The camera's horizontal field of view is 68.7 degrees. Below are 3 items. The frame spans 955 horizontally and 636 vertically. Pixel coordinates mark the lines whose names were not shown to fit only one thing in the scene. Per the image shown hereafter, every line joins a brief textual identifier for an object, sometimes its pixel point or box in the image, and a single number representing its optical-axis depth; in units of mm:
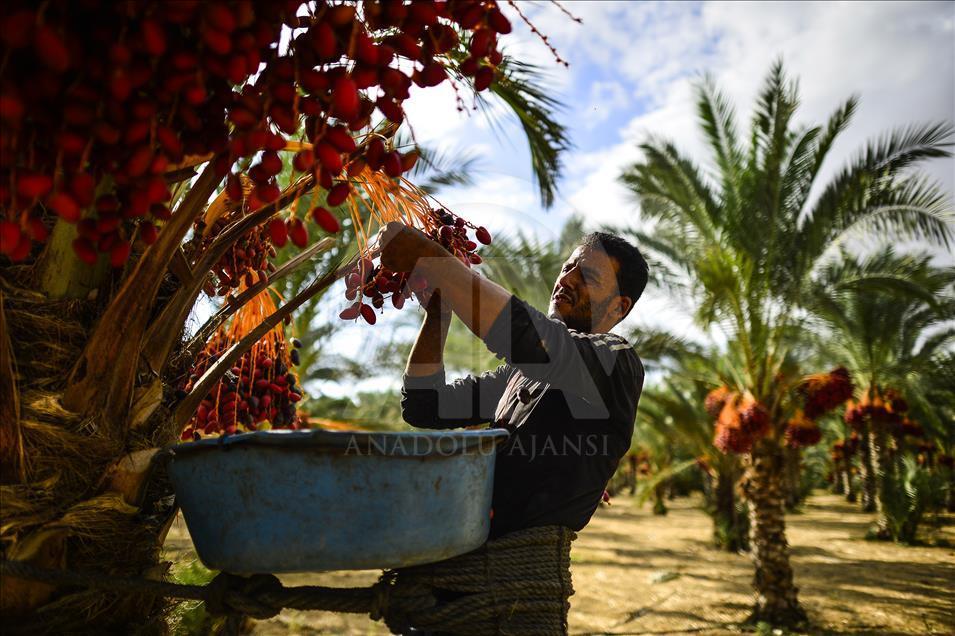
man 1292
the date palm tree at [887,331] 7043
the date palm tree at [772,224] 6215
